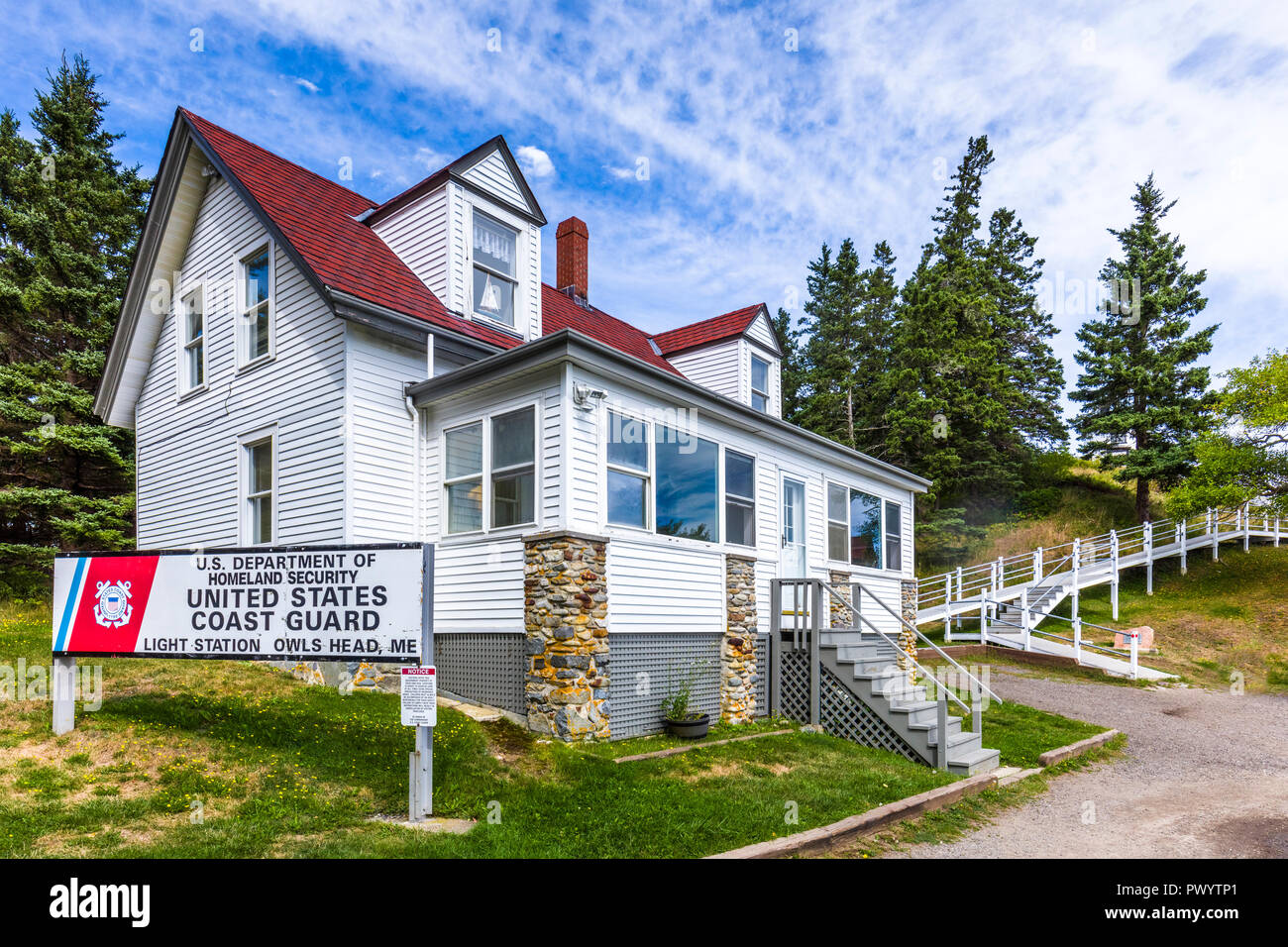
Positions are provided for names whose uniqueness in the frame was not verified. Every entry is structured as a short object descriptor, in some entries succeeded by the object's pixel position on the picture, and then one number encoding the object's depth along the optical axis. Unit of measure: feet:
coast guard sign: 21.26
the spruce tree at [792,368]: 143.64
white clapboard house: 30.91
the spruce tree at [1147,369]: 101.19
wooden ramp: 70.85
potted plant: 31.76
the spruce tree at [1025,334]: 127.65
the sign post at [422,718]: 19.95
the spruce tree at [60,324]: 59.88
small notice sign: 20.27
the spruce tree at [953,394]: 104.78
